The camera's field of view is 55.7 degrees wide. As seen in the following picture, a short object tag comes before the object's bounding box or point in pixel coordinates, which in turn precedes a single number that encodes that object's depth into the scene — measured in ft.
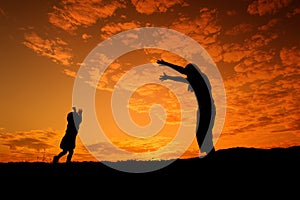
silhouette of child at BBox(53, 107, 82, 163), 39.09
